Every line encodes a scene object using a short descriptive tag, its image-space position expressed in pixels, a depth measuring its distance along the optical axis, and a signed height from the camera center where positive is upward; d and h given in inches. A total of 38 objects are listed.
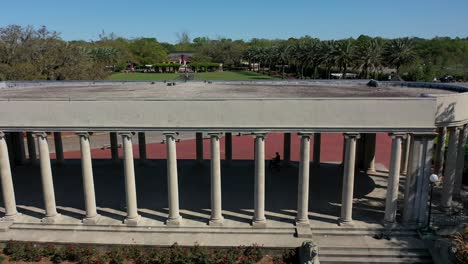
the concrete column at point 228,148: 1286.9 -297.1
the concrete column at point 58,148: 1286.9 -299.0
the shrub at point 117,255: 749.9 -382.8
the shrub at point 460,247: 674.8 -338.7
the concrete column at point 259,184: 807.1 -267.6
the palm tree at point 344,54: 3198.8 +35.9
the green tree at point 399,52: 2974.9 +46.4
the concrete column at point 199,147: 1263.5 -293.6
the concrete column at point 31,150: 1327.5 -311.7
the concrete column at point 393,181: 797.9 -257.2
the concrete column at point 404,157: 1186.0 -303.5
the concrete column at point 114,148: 1301.9 -300.9
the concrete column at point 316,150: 1251.2 -297.4
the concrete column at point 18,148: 1321.4 -302.6
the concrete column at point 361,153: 1259.8 -311.7
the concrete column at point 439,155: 1081.4 -273.0
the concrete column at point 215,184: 813.2 -268.2
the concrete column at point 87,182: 827.4 -267.0
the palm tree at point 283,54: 4776.1 +59.4
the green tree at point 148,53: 7129.9 +117.1
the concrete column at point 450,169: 881.5 -253.1
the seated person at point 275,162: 1268.5 -340.3
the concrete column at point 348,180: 801.6 -255.1
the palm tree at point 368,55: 3038.9 +24.9
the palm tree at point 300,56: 4079.7 +28.2
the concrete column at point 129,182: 821.2 -264.4
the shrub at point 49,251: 778.2 -384.3
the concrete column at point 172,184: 815.7 -266.7
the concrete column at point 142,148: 1279.4 -300.0
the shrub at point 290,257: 762.2 -390.8
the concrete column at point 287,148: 1267.2 -296.6
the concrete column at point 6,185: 840.3 -277.1
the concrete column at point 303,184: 805.9 -265.8
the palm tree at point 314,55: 3703.2 +33.8
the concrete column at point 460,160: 937.5 -252.0
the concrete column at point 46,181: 832.3 -266.4
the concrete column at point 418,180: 804.6 -258.0
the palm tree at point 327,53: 3382.6 +46.5
